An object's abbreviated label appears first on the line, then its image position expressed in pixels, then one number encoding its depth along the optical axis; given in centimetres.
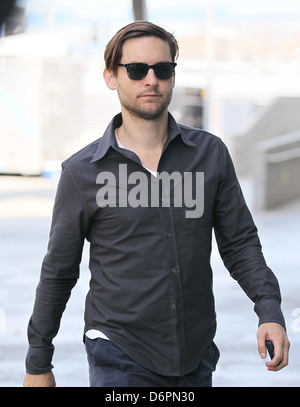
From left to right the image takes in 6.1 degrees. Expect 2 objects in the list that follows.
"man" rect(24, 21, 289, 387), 711
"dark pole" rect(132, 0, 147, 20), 1132
